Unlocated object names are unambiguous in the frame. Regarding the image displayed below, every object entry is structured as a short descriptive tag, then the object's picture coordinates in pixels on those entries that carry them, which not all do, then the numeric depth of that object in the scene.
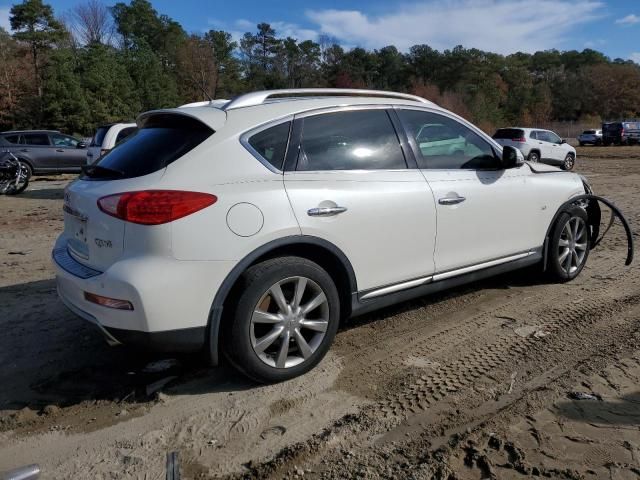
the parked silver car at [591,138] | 40.97
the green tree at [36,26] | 48.00
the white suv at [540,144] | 22.25
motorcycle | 13.55
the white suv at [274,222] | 2.86
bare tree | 63.81
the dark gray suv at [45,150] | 16.42
